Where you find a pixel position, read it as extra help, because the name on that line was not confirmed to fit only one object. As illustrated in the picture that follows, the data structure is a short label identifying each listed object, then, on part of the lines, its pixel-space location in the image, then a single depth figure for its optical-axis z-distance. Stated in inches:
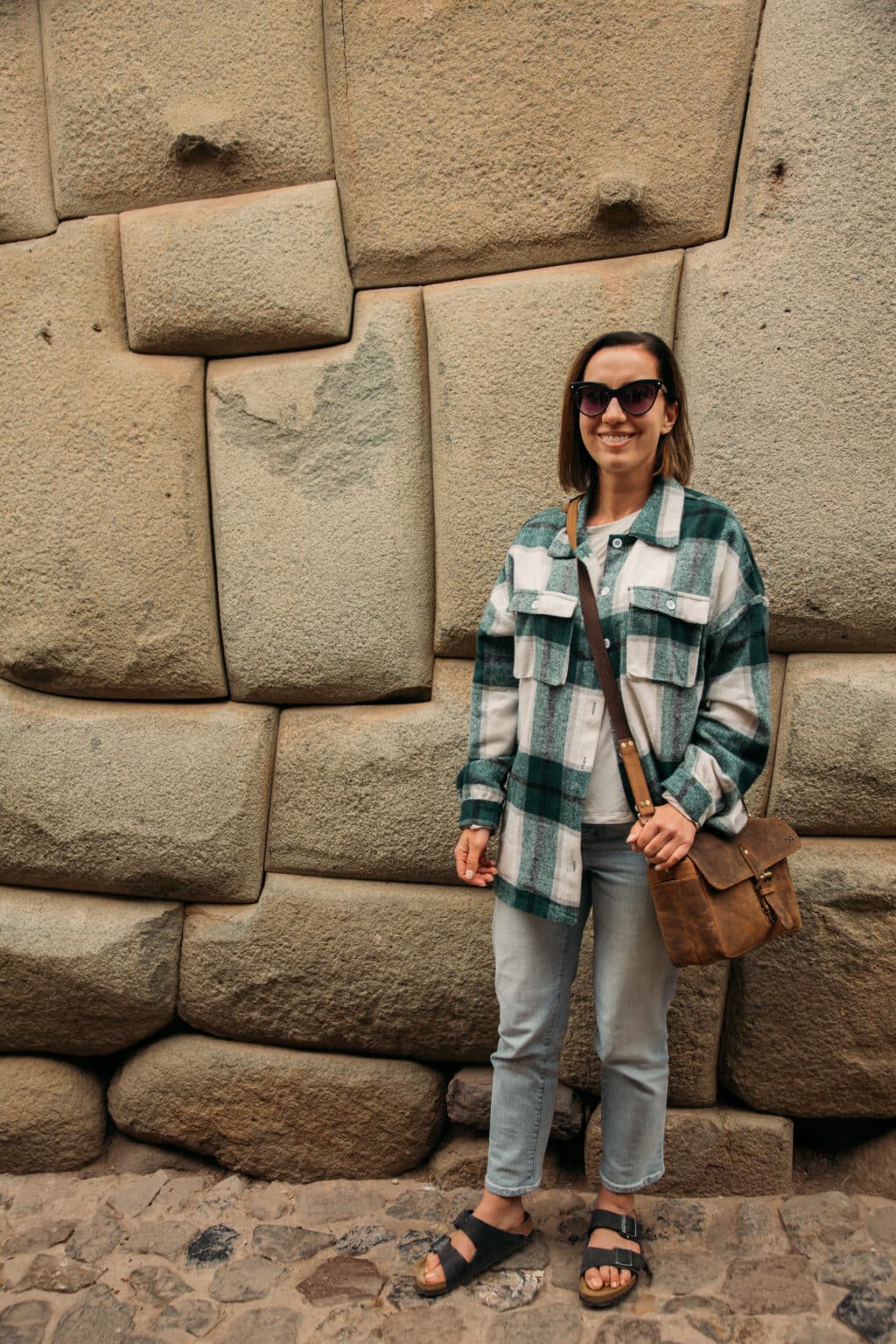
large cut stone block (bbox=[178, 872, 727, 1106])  99.2
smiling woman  75.6
